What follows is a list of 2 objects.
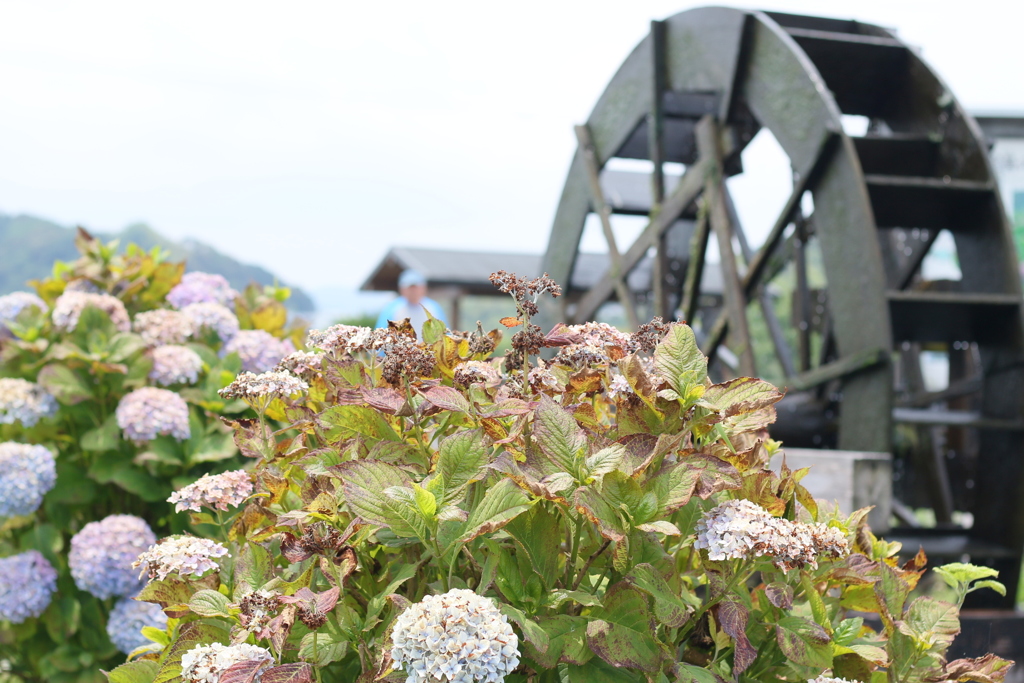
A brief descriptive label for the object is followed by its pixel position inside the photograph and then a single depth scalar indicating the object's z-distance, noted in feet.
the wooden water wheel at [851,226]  14.44
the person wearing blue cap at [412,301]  19.95
